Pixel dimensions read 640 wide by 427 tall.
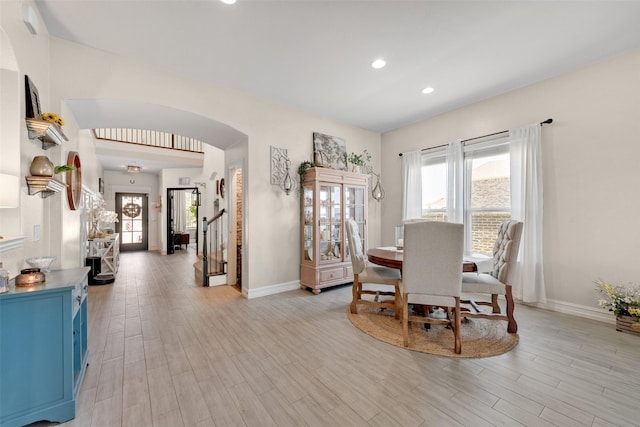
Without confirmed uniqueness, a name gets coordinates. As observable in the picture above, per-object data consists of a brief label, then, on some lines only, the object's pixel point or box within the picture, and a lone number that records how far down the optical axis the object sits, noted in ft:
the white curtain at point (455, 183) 13.33
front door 27.96
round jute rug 7.51
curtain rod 10.59
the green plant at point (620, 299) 8.37
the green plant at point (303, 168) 13.70
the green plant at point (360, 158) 15.40
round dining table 8.17
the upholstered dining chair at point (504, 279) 8.38
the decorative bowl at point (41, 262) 5.59
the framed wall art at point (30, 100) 6.13
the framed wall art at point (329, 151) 14.51
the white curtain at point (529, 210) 10.69
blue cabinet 4.58
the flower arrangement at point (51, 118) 6.51
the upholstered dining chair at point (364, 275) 9.58
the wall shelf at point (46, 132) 6.16
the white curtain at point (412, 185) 15.29
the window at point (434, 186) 14.52
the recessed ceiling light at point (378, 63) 9.53
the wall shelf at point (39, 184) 6.24
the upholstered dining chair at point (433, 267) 7.29
